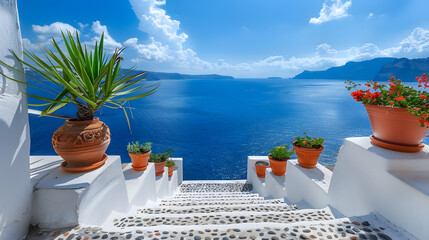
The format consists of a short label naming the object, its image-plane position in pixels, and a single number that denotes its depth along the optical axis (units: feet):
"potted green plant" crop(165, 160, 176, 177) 17.90
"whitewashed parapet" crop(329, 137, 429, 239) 4.39
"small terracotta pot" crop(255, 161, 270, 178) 16.88
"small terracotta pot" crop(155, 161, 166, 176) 15.16
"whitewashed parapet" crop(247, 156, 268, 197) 16.29
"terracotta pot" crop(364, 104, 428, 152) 5.25
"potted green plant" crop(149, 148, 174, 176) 15.23
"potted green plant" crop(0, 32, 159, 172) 5.26
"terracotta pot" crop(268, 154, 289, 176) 13.32
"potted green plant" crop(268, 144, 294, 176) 13.37
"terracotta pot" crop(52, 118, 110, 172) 5.48
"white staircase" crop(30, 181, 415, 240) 4.47
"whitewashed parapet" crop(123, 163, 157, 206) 9.53
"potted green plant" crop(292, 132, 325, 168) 10.00
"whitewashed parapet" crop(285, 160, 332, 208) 8.20
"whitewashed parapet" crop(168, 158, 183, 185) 20.53
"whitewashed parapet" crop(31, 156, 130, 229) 4.92
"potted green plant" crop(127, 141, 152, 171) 11.95
